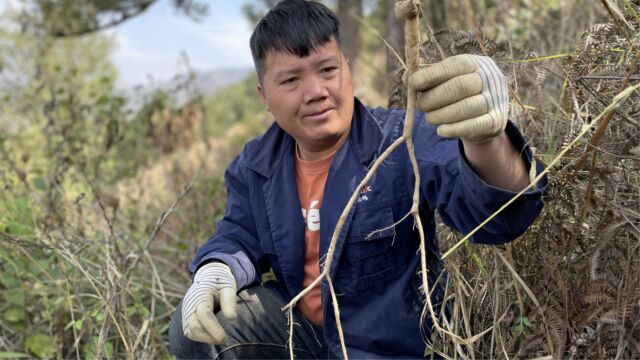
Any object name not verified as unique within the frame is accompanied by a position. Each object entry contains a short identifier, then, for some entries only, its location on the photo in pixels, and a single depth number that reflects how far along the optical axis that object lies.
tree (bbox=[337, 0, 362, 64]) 6.33
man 1.64
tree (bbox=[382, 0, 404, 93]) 4.87
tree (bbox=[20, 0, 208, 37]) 8.25
